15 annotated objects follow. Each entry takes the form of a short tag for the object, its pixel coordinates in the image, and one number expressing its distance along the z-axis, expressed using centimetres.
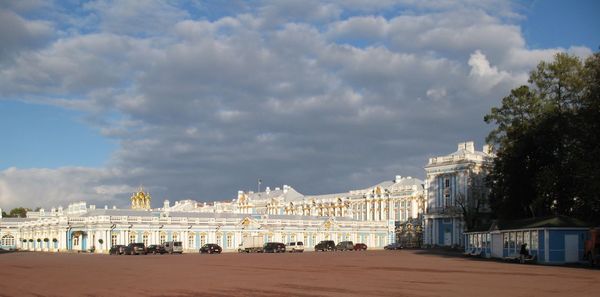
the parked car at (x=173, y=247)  7675
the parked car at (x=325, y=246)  9341
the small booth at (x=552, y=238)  4291
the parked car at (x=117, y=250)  7250
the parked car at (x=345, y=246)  9412
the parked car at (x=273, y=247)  8281
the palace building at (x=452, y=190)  9856
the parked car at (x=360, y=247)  9781
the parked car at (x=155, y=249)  7394
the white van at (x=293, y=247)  8831
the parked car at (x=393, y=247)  10009
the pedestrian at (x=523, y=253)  4366
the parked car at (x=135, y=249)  7062
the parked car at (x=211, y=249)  7869
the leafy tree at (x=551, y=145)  4581
